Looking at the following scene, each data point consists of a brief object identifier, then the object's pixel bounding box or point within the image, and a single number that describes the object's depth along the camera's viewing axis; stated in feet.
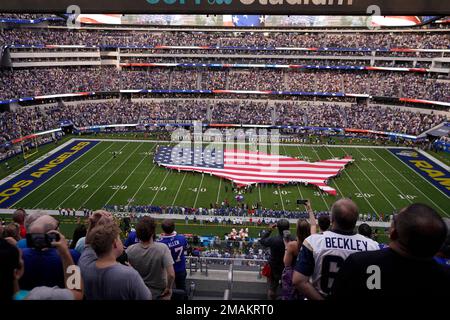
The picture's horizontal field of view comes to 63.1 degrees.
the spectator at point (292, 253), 15.12
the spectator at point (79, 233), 19.22
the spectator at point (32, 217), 15.80
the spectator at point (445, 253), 13.73
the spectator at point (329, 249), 11.89
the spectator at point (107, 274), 10.84
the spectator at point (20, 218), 22.71
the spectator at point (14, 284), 8.97
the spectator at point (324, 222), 16.65
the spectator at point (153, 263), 14.88
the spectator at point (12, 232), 17.99
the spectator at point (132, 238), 19.64
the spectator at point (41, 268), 11.91
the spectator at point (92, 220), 15.49
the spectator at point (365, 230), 22.16
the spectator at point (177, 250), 18.86
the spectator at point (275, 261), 19.02
